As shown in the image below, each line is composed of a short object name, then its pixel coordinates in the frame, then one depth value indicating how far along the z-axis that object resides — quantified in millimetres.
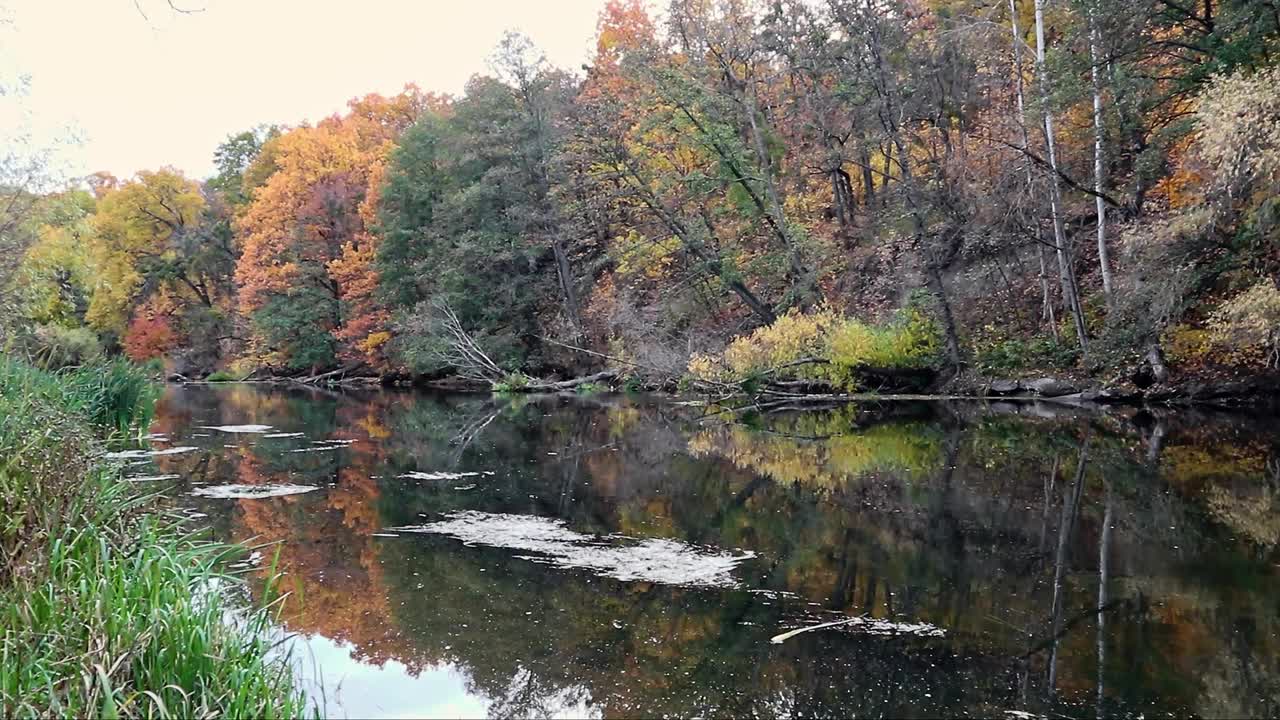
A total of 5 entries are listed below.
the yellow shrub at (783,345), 19922
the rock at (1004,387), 19125
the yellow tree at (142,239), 43812
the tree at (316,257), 35969
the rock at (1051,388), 18469
